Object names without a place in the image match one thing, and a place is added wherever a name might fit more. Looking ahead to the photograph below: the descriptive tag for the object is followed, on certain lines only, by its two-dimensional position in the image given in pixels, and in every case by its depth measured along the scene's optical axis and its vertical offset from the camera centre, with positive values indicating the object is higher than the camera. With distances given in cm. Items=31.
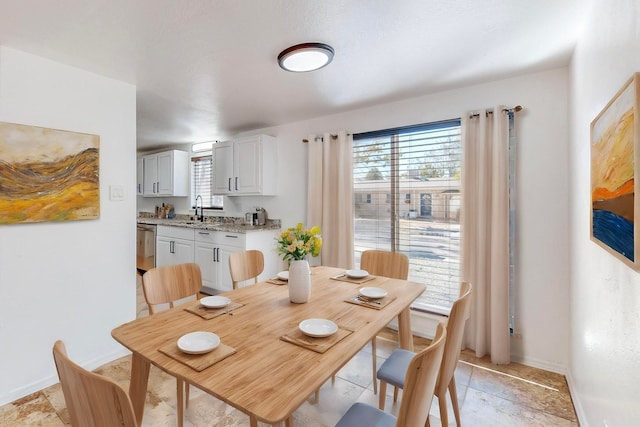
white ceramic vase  166 -38
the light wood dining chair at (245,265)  232 -43
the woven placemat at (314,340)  115 -51
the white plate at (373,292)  172 -47
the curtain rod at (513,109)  238 +82
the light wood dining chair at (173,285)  171 -45
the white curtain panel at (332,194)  331 +20
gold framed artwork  98 +14
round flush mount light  193 +103
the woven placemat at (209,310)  148 -50
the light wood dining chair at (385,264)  244 -43
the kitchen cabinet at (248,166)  389 +61
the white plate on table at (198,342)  109 -49
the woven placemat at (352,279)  211 -48
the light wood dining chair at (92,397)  71 -45
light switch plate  252 +16
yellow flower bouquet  167 -18
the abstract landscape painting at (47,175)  200 +26
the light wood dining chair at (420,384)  84 -50
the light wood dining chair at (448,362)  127 -74
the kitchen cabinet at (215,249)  372 -49
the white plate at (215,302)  156 -47
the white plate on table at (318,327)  124 -49
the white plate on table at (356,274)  216 -45
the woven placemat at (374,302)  162 -50
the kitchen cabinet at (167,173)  522 +68
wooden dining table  90 -52
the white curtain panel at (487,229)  244 -14
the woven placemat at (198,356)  103 -51
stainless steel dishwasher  494 -59
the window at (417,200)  282 +11
